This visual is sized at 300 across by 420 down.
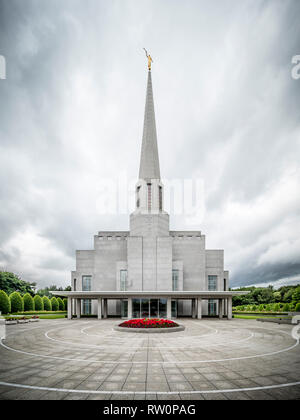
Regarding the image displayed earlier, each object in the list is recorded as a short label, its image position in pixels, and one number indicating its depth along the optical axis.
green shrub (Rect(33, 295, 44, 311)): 52.00
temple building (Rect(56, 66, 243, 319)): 42.84
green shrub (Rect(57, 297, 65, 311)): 60.28
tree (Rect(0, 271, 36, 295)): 73.09
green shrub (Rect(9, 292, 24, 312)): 46.00
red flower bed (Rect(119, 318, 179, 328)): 22.27
